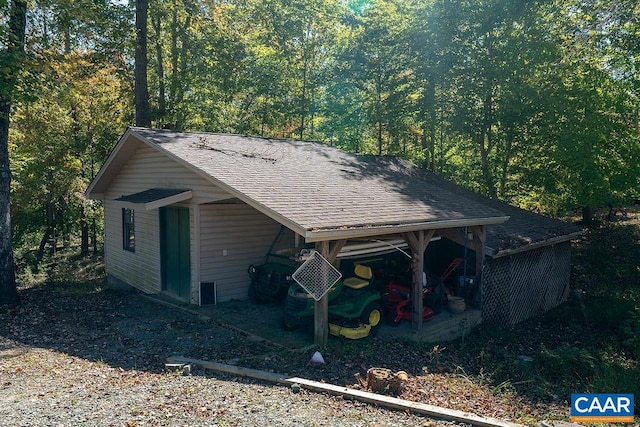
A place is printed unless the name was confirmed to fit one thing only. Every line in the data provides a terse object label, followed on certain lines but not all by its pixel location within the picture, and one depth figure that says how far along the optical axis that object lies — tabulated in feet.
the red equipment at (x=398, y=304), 29.94
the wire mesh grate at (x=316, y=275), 24.00
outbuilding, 27.17
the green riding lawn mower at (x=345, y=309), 26.61
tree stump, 19.62
